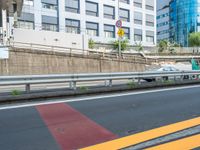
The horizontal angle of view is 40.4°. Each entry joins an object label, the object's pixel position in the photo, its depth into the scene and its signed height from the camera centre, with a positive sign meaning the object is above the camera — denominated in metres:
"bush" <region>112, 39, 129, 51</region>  56.85 +4.80
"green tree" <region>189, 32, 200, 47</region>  86.00 +8.58
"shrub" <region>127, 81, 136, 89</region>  11.39 -0.76
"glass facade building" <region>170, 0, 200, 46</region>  100.19 +18.01
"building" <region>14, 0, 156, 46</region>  49.16 +10.25
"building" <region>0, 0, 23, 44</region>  26.00 +5.95
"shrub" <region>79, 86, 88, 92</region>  10.09 -0.81
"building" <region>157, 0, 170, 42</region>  116.12 +20.53
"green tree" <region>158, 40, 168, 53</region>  67.32 +5.24
